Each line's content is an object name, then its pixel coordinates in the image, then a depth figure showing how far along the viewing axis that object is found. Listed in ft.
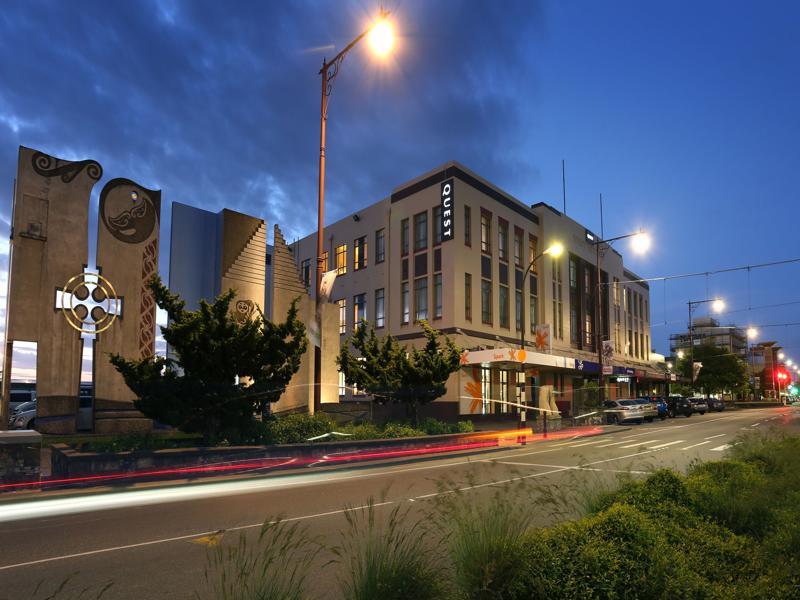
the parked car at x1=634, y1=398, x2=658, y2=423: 134.62
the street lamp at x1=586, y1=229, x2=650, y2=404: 100.42
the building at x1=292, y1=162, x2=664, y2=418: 116.26
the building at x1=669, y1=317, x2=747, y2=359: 487.08
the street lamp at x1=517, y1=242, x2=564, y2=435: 88.79
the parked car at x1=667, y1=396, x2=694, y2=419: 162.61
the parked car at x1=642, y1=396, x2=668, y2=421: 148.25
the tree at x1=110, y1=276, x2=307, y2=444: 48.60
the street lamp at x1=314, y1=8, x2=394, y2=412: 51.39
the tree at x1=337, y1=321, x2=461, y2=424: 71.51
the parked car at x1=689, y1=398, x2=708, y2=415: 174.14
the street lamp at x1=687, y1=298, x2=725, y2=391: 146.02
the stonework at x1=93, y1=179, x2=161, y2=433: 57.00
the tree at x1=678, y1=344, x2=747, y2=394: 243.81
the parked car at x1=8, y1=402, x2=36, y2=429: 89.81
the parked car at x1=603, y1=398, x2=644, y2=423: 128.06
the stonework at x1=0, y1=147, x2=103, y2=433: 53.16
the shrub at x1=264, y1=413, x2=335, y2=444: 55.98
